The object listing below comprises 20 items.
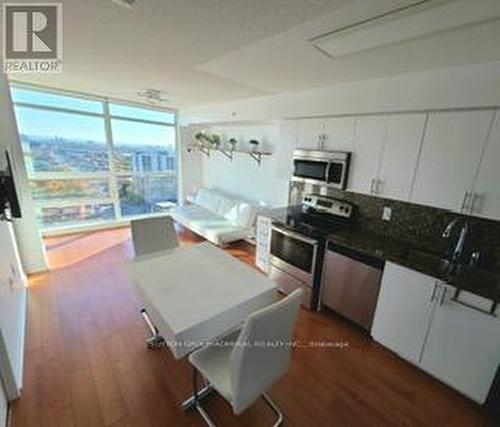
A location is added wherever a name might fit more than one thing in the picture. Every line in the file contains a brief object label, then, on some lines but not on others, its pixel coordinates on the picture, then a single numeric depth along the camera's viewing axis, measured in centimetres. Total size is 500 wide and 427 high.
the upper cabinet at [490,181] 186
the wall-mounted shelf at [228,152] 447
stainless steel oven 277
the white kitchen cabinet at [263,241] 336
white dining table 146
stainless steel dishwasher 236
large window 436
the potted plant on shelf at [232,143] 488
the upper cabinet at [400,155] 226
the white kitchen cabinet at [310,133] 297
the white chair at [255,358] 123
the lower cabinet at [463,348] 176
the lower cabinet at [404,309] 204
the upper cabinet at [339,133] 270
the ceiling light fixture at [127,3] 134
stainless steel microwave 274
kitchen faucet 212
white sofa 422
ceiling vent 120
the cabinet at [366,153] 249
